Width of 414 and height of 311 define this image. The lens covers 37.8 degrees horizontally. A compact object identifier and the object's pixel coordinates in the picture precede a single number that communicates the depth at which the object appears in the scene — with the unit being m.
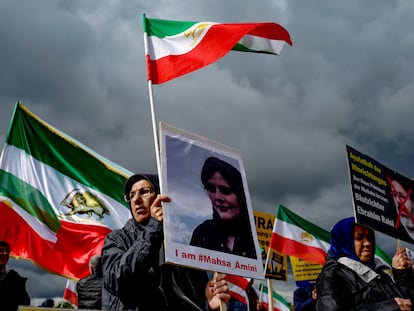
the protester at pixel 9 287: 5.80
